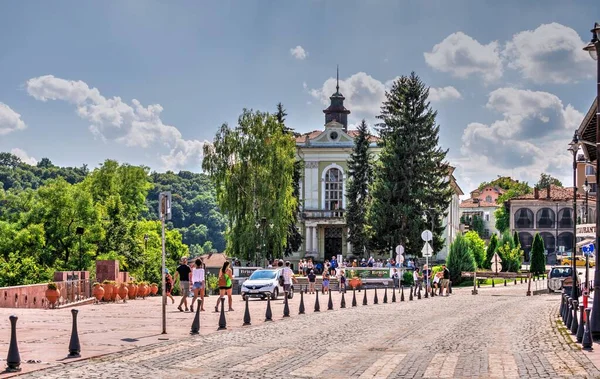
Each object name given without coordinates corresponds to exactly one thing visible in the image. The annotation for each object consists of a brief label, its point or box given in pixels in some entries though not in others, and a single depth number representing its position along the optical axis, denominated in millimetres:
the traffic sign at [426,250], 54500
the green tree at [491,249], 95812
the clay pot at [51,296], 34616
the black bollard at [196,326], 21938
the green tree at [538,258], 90000
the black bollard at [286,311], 29461
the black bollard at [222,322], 23641
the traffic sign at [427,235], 54562
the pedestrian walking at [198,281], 30594
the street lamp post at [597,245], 20875
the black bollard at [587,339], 19094
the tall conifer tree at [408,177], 76125
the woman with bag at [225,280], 30469
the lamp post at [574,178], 34062
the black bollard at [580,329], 20250
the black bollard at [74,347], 16734
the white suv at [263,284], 42031
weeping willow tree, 69938
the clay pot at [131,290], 43778
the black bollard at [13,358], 14555
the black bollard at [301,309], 31359
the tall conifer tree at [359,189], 85875
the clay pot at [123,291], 41188
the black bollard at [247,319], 25422
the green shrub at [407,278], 70000
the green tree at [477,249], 94812
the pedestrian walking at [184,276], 31111
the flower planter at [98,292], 38800
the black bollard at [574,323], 22562
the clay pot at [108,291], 39531
